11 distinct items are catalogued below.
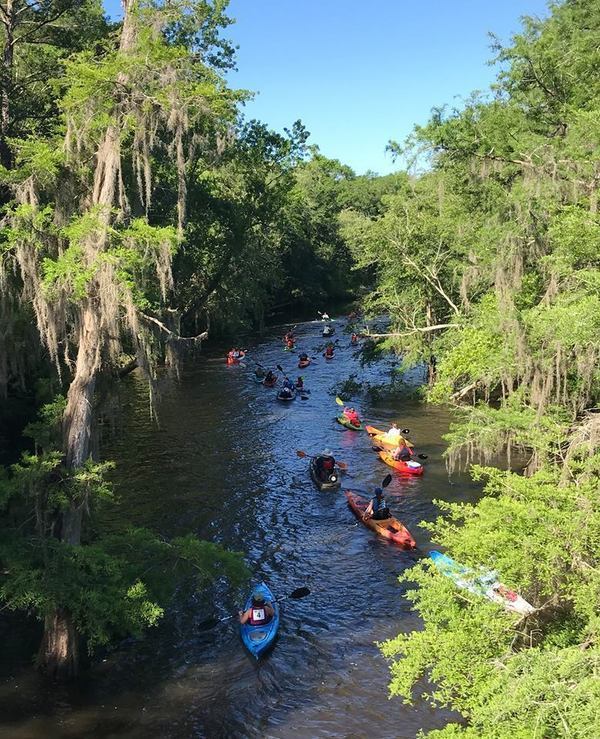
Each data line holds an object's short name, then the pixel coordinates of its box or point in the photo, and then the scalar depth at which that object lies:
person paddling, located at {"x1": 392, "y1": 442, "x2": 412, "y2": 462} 19.55
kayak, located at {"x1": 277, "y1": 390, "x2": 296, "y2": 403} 27.52
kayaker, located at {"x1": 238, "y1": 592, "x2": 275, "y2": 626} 11.51
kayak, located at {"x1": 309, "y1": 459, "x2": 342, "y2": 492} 18.28
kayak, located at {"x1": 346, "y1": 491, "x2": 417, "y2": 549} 14.77
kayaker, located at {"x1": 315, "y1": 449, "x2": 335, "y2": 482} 18.42
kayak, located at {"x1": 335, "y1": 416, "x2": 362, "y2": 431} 23.59
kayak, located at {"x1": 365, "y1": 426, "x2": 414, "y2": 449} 20.97
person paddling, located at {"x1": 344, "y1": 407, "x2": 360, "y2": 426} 23.80
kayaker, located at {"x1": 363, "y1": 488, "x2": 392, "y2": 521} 15.55
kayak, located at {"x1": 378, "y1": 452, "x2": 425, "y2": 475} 19.17
